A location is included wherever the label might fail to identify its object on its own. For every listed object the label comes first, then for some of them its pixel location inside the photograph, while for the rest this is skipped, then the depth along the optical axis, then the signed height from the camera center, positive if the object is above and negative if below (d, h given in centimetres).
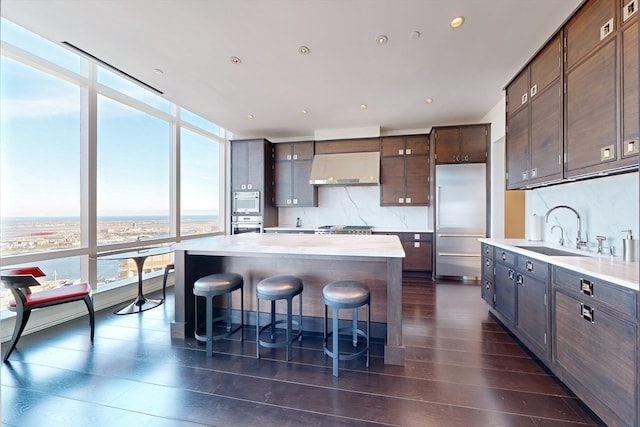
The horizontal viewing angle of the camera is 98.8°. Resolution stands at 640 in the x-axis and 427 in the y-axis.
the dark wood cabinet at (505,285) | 269 -77
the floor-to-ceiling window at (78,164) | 276 +59
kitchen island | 234 -56
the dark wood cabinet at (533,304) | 219 -79
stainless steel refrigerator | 451 -10
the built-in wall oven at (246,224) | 549 -24
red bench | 227 -76
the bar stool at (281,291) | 229 -67
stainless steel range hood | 508 +82
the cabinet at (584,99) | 178 +90
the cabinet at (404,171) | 508 +78
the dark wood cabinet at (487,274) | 319 -75
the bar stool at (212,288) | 238 -67
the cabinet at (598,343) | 149 -81
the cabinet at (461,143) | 454 +116
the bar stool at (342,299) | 212 -68
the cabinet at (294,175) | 557 +76
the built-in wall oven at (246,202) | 549 +21
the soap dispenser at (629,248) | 194 -26
